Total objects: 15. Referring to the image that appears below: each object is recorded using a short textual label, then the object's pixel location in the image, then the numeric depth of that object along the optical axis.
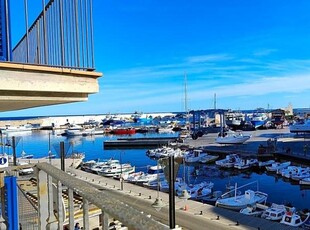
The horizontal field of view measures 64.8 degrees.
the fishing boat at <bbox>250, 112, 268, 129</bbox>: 58.41
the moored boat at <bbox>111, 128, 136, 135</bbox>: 58.60
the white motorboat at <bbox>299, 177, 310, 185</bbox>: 20.73
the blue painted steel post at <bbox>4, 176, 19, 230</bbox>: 2.67
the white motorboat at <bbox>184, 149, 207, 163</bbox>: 29.06
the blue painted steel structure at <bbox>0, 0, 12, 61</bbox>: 2.14
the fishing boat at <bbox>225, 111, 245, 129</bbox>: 58.41
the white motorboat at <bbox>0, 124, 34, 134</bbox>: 70.27
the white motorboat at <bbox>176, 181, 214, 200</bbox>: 17.45
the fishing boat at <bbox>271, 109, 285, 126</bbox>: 60.57
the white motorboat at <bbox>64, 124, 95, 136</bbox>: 60.16
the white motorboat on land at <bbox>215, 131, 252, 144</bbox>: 36.14
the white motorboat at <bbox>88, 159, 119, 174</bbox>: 25.25
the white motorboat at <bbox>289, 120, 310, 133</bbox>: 41.05
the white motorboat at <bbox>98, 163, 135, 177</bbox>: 24.26
